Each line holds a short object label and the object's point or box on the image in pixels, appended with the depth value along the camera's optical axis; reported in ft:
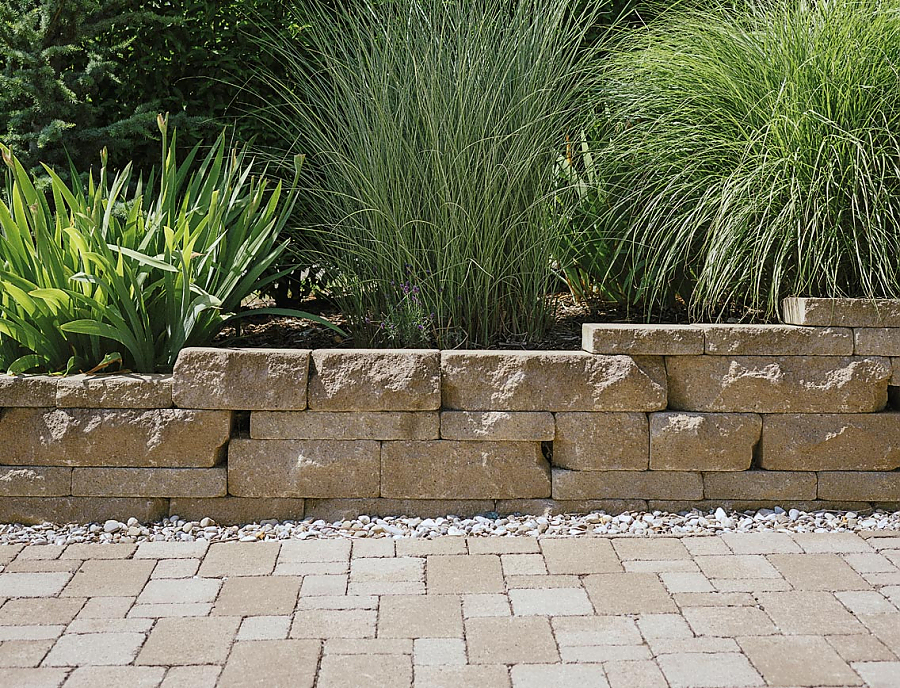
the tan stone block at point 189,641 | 7.06
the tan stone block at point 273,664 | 6.70
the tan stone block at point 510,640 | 7.06
